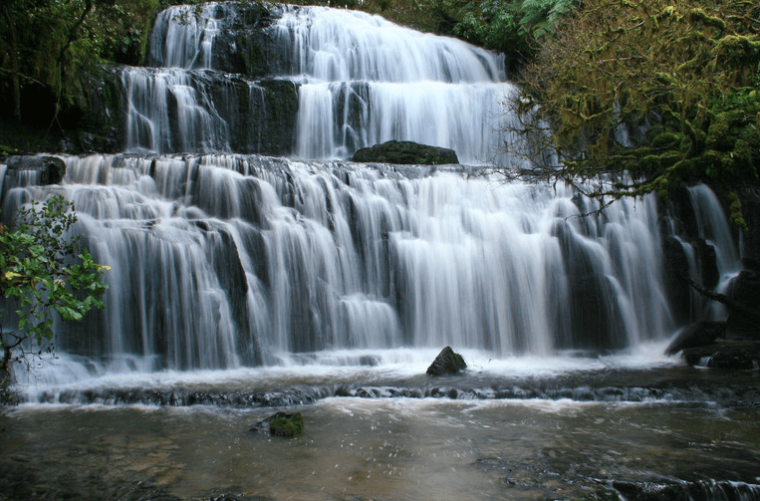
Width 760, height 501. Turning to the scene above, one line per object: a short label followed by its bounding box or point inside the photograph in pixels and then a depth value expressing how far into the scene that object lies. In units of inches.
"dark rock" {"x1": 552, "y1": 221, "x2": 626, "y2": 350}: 470.0
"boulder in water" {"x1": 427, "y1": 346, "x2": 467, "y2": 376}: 380.5
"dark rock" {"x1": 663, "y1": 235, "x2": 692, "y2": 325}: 502.0
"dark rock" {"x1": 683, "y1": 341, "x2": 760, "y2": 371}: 394.6
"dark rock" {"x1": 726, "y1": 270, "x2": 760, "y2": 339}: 482.9
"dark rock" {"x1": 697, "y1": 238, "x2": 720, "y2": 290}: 512.1
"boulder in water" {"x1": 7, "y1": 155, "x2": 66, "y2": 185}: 406.6
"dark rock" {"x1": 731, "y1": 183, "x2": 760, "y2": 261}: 538.9
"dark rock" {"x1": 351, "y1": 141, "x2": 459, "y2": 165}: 620.4
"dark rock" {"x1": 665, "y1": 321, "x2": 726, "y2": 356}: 449.1
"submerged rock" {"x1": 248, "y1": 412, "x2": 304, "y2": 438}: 257.8
